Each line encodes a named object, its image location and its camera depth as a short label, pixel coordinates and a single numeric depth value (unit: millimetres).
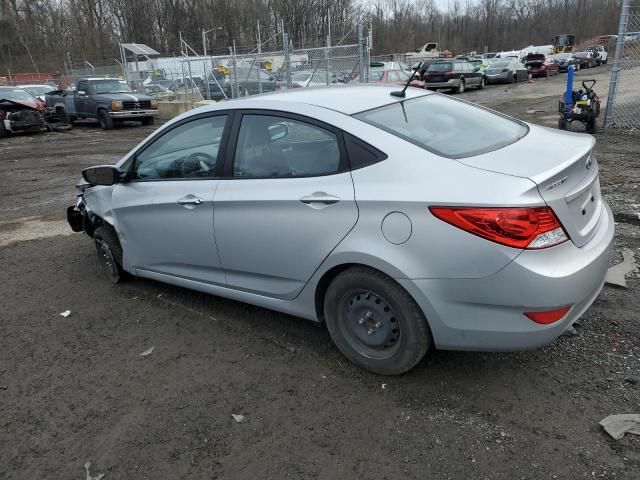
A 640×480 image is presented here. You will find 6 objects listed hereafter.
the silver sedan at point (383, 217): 2520
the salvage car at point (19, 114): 17594
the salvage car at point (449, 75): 26781
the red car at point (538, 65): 35722
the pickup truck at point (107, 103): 18578
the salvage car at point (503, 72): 31531
